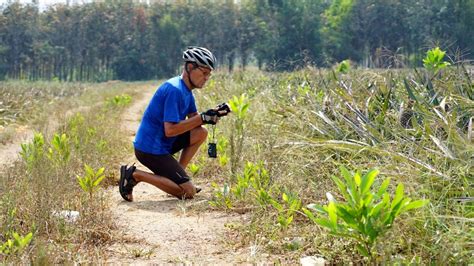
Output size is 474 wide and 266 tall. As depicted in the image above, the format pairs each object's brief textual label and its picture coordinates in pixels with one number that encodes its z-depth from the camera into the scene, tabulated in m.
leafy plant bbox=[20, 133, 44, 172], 9.15
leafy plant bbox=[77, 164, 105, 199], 8.50
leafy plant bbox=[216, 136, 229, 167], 11.53
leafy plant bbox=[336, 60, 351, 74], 23.26
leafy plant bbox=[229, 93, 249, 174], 10.80
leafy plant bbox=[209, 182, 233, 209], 9.15
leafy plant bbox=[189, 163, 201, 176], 11.85
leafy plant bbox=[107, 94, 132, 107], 31.27
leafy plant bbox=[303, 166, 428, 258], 5.06
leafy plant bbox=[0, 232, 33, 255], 5.82
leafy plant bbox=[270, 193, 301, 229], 7.10
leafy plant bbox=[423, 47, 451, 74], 14.28
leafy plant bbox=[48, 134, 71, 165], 10.27
